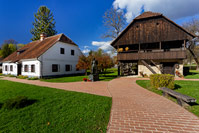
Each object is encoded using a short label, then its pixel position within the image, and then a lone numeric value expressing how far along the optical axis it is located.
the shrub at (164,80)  6.60
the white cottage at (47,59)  15.05
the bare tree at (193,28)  25.09
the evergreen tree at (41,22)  30.27
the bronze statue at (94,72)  11.70
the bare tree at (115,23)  22.53
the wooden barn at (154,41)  12.81
